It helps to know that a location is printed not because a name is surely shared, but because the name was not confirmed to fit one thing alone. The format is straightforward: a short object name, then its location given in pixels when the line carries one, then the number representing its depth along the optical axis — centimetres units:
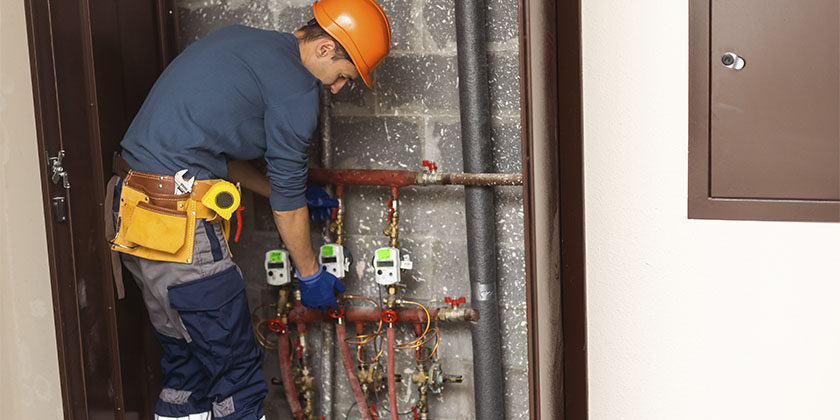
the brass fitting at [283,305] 241
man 196
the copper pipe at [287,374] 242
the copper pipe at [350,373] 235
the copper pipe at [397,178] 213
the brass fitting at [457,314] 222
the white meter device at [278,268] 234
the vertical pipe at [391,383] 231
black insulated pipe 209
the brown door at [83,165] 198
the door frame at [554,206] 166
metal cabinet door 185
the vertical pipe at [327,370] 241
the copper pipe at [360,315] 230
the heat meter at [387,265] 224
